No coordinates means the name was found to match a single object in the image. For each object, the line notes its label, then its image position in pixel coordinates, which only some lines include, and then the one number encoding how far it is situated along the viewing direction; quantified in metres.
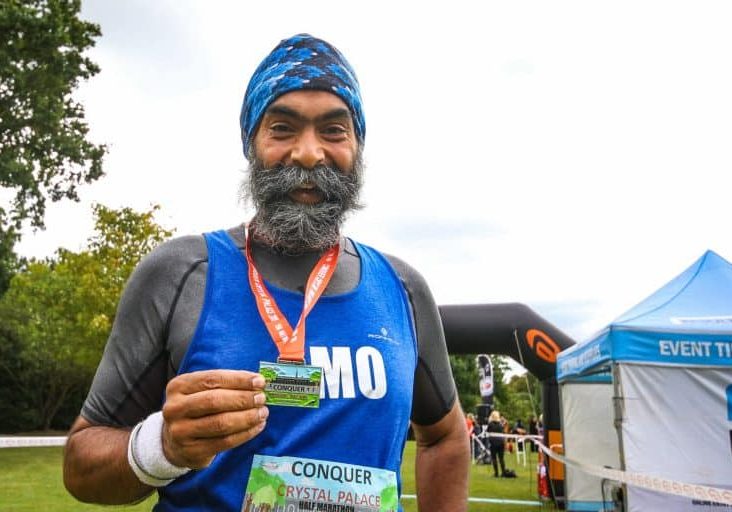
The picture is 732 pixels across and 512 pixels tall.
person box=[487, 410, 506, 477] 17.53
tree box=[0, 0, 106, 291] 15.84
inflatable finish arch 11.78
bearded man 1.22
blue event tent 6.53
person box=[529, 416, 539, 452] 23.87
